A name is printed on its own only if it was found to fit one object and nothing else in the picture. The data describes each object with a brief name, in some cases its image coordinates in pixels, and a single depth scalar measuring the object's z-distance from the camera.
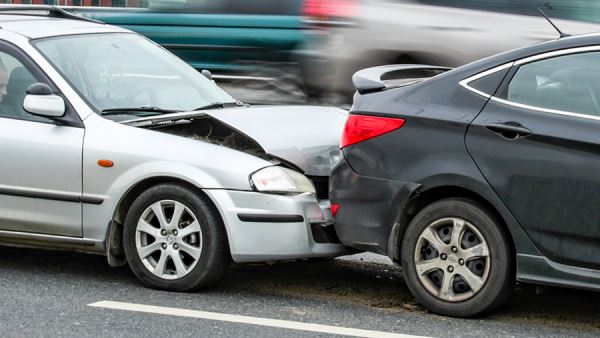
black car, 9.03
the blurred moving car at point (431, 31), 16.44
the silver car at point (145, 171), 10.21
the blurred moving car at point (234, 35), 21.35
